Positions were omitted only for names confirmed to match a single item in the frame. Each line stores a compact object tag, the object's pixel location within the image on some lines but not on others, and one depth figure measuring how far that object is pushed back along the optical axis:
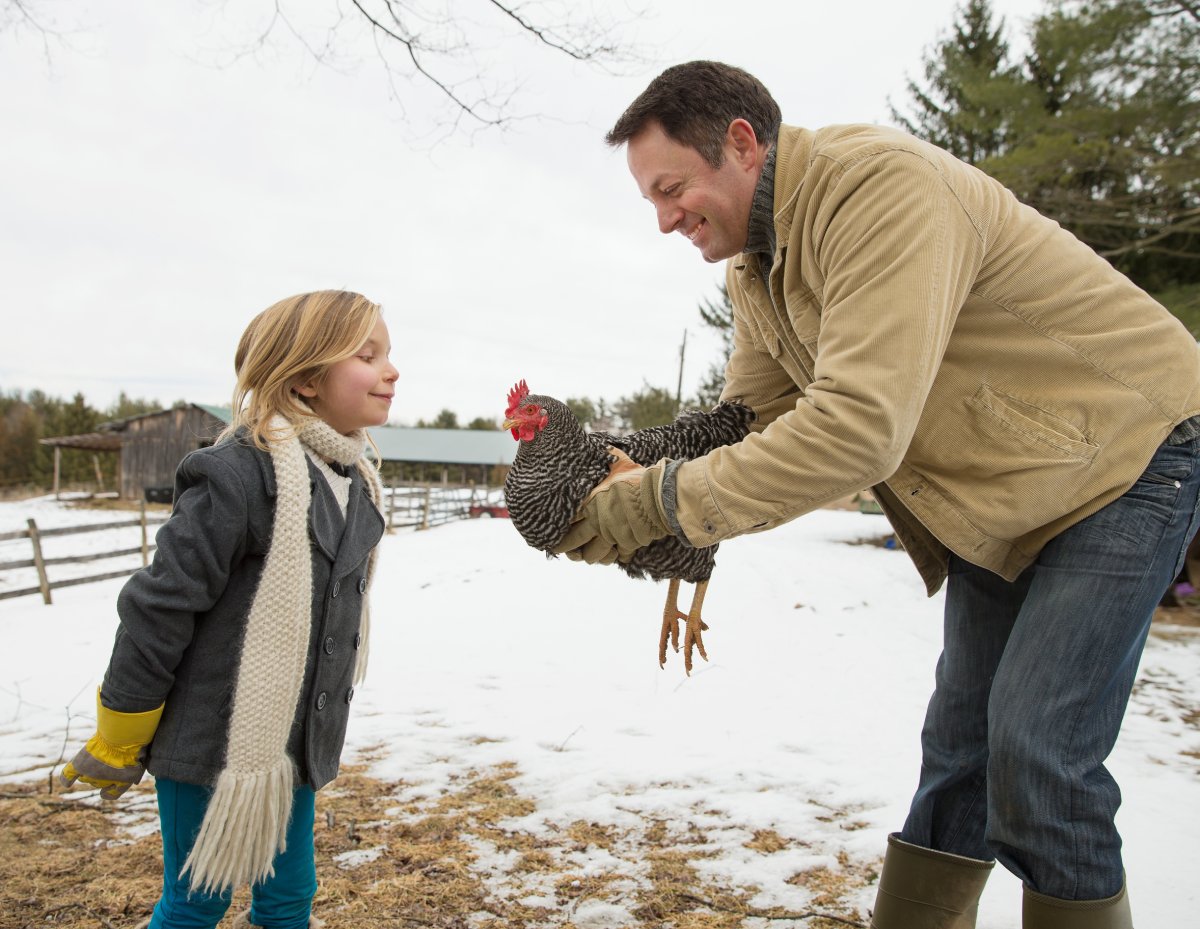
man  1.34
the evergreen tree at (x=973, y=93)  8.12
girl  1.69
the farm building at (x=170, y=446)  27.28
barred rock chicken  2.04
